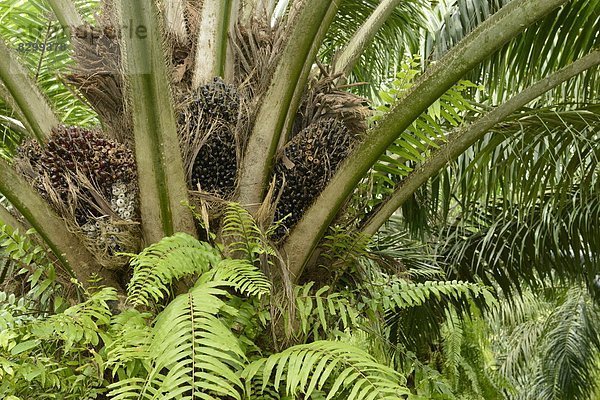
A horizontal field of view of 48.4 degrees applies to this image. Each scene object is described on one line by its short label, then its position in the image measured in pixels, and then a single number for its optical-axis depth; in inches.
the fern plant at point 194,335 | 56.9
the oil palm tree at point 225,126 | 71.8
